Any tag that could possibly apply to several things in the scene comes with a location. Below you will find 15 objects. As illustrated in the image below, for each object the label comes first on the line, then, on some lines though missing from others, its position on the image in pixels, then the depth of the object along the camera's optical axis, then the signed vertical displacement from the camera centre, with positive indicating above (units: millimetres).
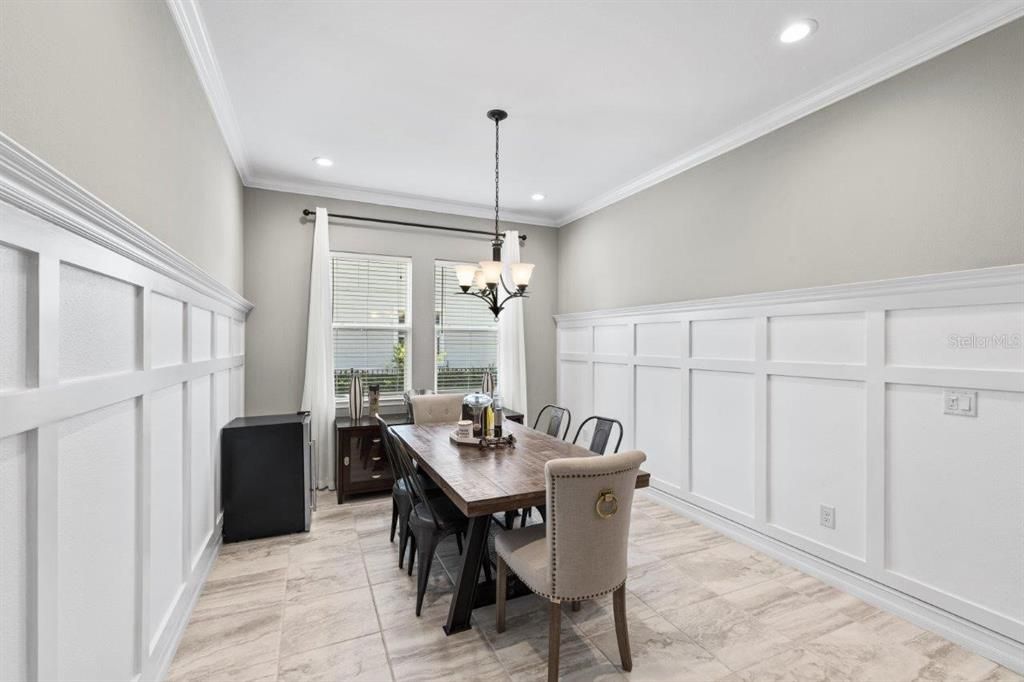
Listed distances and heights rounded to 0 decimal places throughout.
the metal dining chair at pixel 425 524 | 2361 -984
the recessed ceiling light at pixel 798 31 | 2232 +1543
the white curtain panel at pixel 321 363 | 4355 -226
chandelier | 3127 +452
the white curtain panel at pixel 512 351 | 5301 -130
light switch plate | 2182 -303
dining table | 2047 -695
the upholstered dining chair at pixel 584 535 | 1796 -795
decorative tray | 2973 -676
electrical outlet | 2738 -1061
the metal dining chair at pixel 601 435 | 3074 -651
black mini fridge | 3197 -989
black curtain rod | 4434 +1222
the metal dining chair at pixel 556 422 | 3600 -661
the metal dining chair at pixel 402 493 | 2651 -974
